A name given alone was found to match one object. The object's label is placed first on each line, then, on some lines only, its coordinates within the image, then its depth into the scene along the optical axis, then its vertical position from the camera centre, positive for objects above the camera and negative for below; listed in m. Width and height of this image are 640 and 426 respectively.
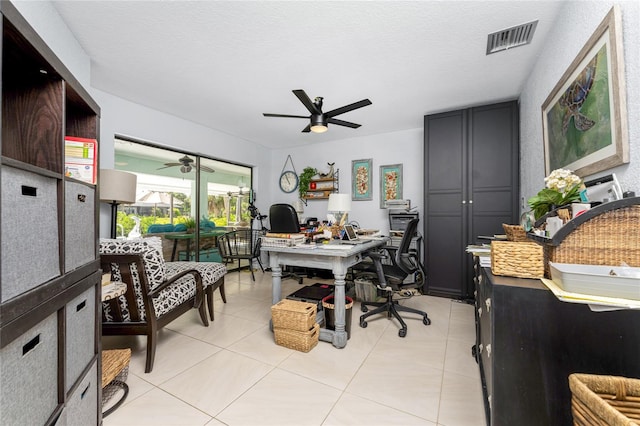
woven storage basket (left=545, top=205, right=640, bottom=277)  0.88 -0.10
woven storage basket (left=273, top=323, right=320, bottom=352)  2.10 -1.06
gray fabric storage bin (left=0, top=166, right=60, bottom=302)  0.62 -0.05
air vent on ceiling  2.02 +1.48
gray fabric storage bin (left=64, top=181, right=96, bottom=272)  0.91 -0.04
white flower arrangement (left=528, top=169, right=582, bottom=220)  1.31 +0.12
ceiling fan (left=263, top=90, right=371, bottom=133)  2.49 +1.07
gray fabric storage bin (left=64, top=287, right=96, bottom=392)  0.92 -0.48
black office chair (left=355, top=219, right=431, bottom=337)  2.49 -0.61
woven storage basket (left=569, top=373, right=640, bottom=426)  0.79 -0.59
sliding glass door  3.59 +0.35
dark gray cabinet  3.20 +0.38
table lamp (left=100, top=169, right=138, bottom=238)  2.59 +0.29
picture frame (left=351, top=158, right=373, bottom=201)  4.80 +0.64
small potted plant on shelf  5.24 +0.74
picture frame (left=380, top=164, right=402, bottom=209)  4.52 +0.55
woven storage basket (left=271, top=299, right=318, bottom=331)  2.10 -0.86
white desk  2.17 -0.45
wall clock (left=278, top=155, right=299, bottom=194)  5.54 +0.76
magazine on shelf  1.06 +0.24
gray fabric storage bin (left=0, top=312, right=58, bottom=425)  0.62 -0.45
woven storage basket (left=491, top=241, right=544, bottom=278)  1.09 -0.21
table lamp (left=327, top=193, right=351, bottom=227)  3.19 +0.13
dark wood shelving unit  0.64 -0.11
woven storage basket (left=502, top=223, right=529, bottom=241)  1.60 -0.13
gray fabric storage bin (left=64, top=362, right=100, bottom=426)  0.92 -0.76
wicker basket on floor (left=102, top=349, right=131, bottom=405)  1.49 -0.95
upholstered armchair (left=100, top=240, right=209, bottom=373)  1.75 -0.57
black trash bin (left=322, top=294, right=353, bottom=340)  2.28 -0.93
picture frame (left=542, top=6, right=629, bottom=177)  1.19 +0.60
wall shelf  5.10 +0.54
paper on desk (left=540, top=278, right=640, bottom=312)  0.74 -0.27
